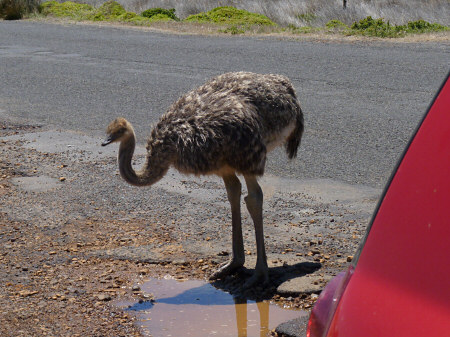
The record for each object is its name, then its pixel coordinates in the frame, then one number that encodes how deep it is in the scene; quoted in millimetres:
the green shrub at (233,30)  18738
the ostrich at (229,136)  5020
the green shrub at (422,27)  17109
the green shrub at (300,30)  18234
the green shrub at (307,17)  25094
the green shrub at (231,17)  22000
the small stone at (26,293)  5105
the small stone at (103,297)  5059
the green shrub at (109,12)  25547
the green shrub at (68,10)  26958
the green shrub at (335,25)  19680
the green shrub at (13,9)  28219
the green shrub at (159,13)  25044
